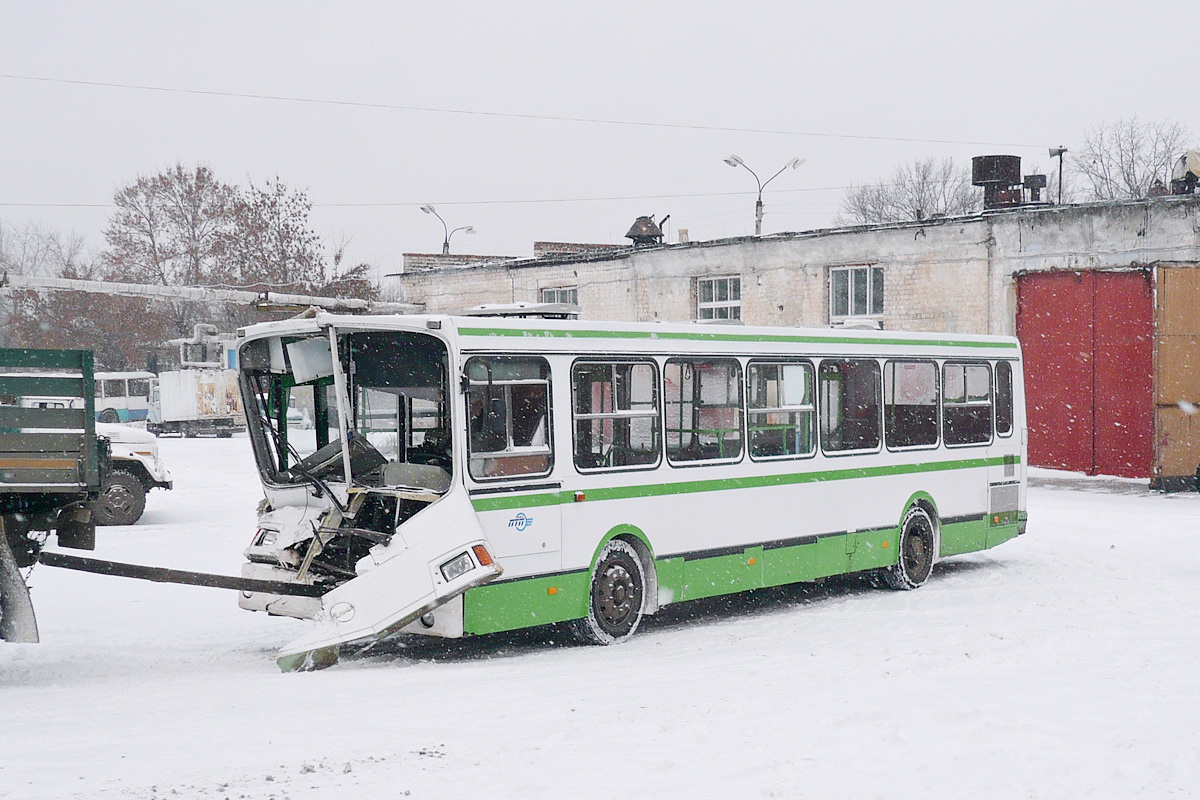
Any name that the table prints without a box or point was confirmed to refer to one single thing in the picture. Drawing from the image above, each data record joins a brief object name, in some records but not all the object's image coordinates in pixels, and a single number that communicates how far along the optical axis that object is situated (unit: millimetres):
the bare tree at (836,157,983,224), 80250
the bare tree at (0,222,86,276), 83125
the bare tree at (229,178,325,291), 56469
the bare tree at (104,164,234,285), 61594
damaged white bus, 9211
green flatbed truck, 8398
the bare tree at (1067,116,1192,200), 68250
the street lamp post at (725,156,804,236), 37969
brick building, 23344
